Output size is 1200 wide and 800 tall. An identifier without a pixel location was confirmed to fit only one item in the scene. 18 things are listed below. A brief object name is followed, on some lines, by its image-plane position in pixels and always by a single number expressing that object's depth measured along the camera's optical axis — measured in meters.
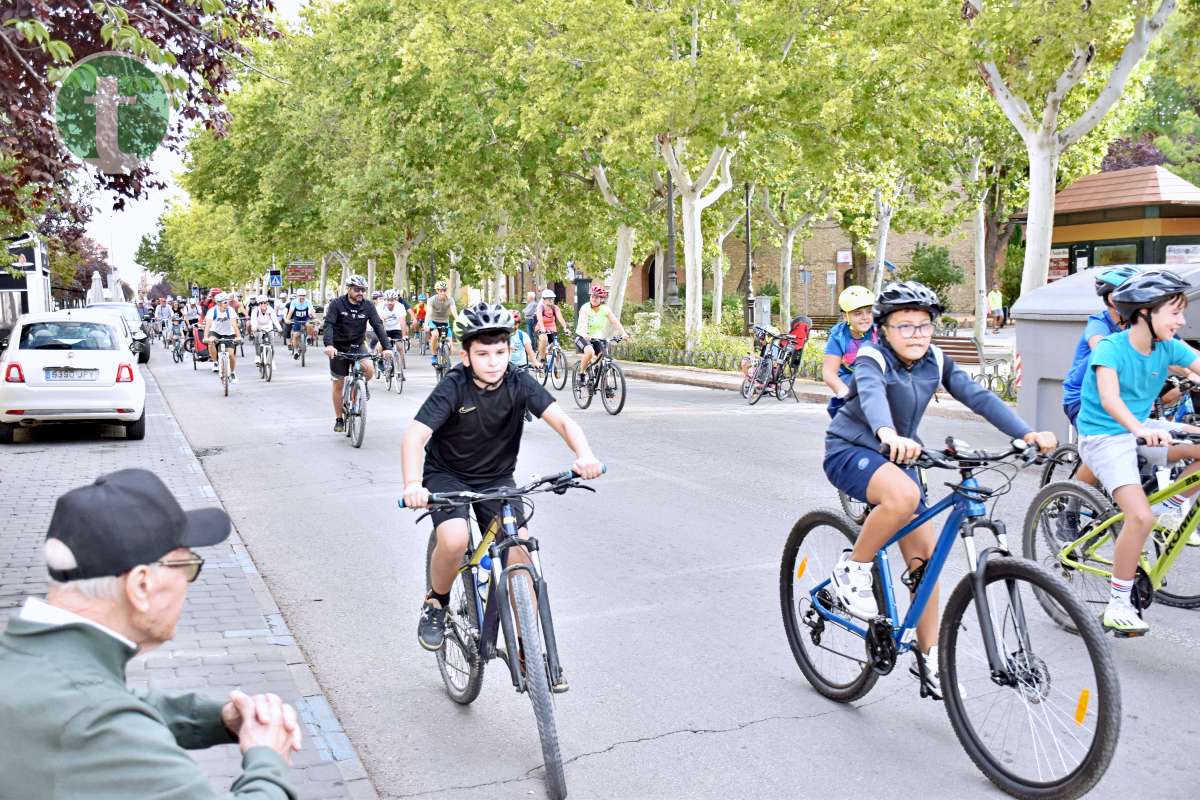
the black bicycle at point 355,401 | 13.65
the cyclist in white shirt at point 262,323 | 25.61
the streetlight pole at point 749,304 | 33.62
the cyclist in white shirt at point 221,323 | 21.78
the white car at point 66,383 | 14.43
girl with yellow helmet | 7.79
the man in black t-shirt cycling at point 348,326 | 13.94
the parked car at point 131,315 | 35.41
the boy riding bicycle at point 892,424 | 4.48
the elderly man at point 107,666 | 1.80
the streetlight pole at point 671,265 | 28.71
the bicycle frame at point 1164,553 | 5.54
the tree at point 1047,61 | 14.74
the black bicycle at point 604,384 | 17.08
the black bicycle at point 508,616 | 4.14
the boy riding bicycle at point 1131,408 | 5.32
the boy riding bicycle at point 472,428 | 4.81
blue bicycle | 3.83
